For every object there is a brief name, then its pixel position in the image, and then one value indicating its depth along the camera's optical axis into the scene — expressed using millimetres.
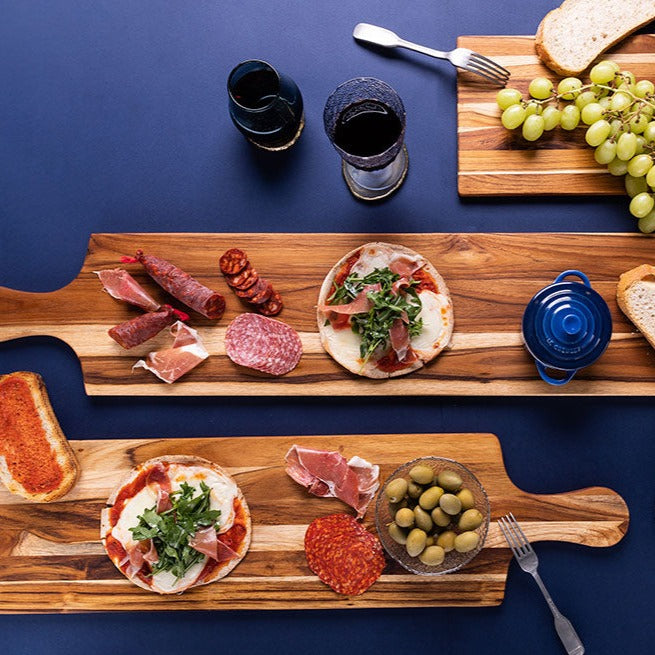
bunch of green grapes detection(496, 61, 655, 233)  1629
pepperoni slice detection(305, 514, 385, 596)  1680
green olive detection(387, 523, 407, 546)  1588
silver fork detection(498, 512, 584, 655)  1689
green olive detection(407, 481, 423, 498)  1595
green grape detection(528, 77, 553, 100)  1693
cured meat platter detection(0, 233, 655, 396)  1726
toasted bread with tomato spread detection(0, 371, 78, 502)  1732
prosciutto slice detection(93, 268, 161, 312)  1723
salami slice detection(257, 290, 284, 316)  1731
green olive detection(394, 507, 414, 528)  1565
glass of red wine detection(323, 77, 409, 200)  1598
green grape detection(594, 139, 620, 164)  1656
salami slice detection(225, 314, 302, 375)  1703
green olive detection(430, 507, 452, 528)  1565
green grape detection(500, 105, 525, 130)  1675
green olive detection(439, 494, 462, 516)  1545
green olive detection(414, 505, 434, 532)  1563
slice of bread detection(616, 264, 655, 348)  1682
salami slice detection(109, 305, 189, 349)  1705
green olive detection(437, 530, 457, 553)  1573
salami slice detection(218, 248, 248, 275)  1723
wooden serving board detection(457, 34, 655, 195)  1735
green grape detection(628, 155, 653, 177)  1619
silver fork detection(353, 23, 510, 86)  1723
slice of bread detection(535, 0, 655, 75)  1715
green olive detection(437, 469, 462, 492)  1576
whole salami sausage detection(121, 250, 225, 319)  1703
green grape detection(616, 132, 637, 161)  1610
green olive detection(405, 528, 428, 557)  1551
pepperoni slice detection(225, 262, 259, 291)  1715
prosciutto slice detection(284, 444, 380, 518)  1681
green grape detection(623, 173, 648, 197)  1684
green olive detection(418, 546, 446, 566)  1552
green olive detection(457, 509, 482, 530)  1554
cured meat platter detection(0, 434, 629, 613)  1716
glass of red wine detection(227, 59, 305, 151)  1631
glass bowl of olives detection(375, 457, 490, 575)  1559
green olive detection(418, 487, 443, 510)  1567
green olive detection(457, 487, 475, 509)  1580
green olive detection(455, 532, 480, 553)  1551
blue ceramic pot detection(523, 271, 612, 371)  1627
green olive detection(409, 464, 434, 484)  1579
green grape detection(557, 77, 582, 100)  1684
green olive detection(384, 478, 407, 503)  1578
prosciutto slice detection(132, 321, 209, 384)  1719
